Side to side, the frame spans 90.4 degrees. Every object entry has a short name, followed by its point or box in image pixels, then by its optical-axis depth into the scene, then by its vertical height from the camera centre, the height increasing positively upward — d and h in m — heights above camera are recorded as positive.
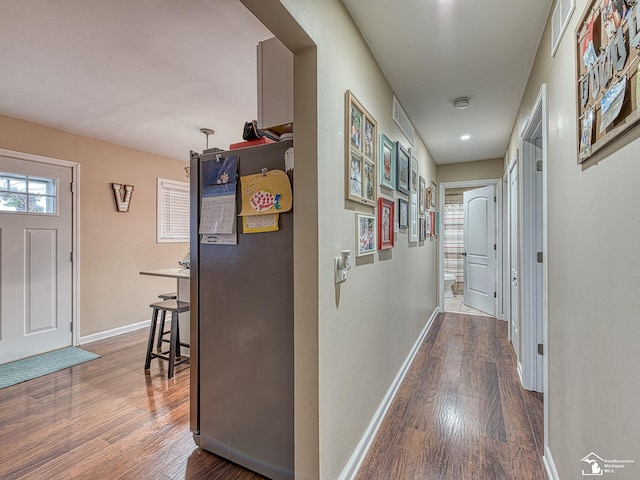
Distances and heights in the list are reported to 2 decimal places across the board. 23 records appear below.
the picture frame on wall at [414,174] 3.08 +0.66
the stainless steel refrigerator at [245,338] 1.53 -0.51
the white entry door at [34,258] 3.11 -0.17
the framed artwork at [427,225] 3.75 +0.19
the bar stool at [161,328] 2.96 -0.83
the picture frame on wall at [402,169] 2.51 +0.59
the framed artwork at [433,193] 4.45 +0.68
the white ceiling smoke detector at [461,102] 2.65 +1.17
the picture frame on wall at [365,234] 1.72 +0.04
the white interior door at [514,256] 2.91 -0.17
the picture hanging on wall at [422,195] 3.47 +0.51
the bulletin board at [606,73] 0.78 +0.48
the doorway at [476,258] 4.61 -0.30
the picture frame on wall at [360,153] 1.59 +0.48
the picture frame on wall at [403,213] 2.58 +0.23
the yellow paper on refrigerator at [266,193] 1.49 +0.23
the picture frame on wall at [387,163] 2.13 +0.54
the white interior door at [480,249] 4.72 -0.14
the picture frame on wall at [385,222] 2.08 +0.12
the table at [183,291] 3.06 -0.49
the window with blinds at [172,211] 4.59 +0.46
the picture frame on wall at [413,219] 2.94 +0.21
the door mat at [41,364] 2.81 -1.19
